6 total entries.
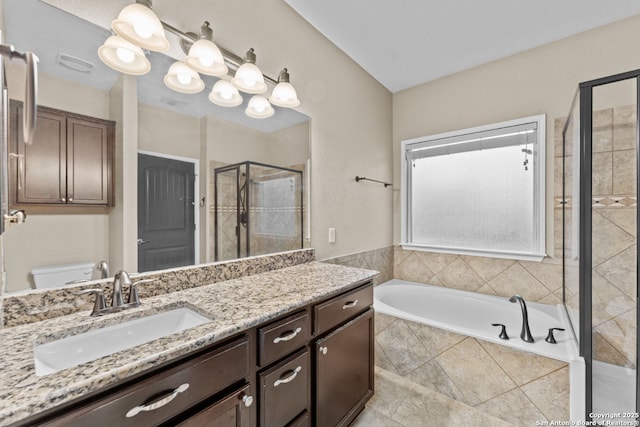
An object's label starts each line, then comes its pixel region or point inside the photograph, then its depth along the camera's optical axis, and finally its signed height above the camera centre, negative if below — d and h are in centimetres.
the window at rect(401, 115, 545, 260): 227 +20
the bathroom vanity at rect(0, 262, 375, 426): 63 -48
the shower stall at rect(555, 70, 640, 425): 136 -17
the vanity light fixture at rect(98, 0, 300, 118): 108 +73
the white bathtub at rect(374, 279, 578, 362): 158 -80
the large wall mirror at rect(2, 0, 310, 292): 93 +32
